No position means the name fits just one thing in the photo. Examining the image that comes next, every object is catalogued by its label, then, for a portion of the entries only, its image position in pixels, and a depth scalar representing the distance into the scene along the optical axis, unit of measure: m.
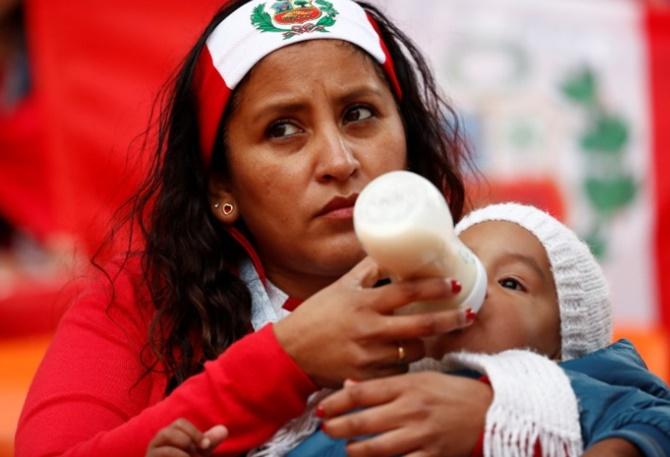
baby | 4.40
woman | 4.35
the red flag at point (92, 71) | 6.22
